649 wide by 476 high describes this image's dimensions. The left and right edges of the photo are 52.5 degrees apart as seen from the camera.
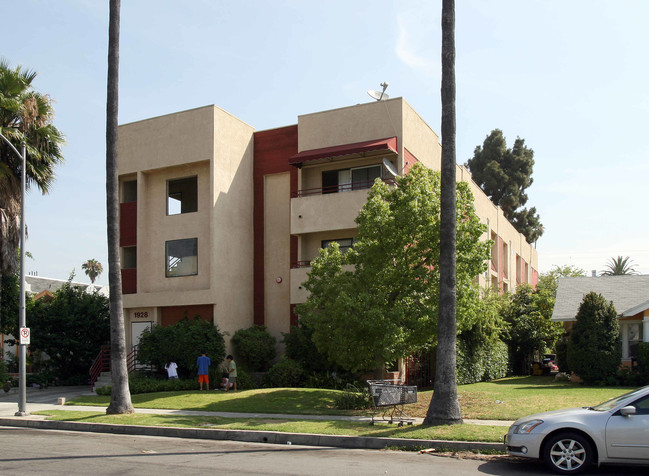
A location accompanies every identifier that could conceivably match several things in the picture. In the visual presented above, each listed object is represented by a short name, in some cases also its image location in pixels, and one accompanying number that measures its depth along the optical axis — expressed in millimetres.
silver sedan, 9305
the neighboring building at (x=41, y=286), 38062
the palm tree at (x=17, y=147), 24641
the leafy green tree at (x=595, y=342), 24172
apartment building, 25297
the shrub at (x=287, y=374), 23578
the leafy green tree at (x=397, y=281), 18219
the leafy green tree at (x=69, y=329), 28250
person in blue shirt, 23156
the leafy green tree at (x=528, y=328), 33375
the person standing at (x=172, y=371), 24109
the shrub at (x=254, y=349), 25375
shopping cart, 14602
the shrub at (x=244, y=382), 24188
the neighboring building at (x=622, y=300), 25562
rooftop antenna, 25641
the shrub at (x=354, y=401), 18188
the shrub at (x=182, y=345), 24375
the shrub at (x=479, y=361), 26031
